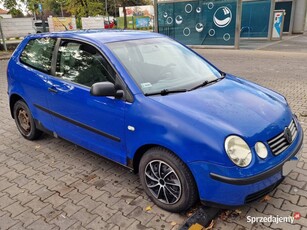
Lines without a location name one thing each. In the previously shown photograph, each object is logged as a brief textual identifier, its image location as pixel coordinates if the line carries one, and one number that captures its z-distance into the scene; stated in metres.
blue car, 2.41
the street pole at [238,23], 15.11
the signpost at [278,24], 18.50
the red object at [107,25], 37.59
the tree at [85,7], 27.59
